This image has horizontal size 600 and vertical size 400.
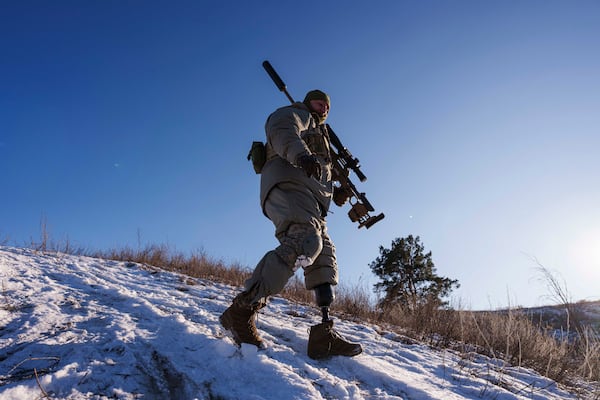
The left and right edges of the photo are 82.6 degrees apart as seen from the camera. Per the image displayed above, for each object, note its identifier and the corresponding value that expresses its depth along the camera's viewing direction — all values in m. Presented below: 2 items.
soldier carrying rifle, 1.78
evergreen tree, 12.48
